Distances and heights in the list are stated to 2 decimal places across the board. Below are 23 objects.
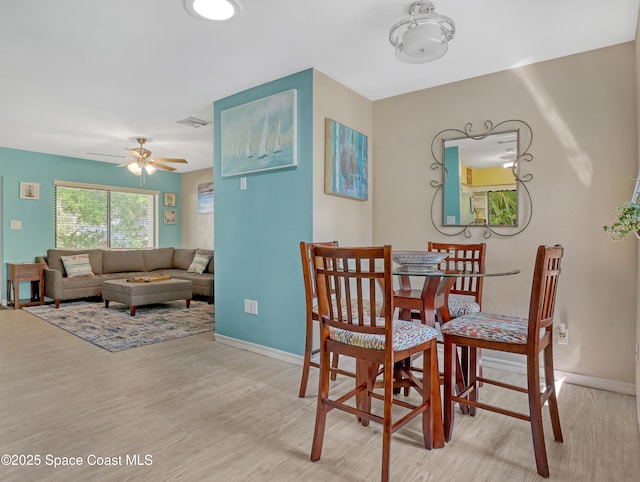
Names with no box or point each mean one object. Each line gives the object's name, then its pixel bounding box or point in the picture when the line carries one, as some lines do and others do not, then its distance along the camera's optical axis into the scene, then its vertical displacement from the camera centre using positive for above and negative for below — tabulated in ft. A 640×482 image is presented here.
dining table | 6.34 -1.07
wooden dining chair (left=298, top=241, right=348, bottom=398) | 6.65 -1.69
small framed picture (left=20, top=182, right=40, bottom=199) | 18.99 +2.28
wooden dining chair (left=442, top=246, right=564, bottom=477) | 5.34 -1.53
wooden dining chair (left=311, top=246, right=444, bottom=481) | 5.09 -1.53
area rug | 12.33 -3.20
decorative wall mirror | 9.47 +1.45
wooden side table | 17.31 -1.99
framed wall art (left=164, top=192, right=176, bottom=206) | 25.07 +2.44
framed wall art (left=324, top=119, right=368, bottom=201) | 10.10 +2.05
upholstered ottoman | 15.67 -2.30
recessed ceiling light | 6.89 +4.13
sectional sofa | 17.94 -1.73
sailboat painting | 9.98 +2.77
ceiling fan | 16.39 +3.21
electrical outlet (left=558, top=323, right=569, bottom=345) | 8.81 -2.22
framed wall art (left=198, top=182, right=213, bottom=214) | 23.80 +2.39
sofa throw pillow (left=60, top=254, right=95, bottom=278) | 18.64 -1.41
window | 20.68 +1.14
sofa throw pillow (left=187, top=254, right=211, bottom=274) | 20.74 -1.45
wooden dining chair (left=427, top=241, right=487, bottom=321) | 7.91 -1.06
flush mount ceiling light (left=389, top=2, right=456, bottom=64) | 6.79 +3.59
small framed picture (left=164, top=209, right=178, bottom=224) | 25.07 +1.32
